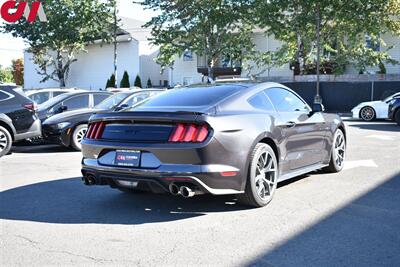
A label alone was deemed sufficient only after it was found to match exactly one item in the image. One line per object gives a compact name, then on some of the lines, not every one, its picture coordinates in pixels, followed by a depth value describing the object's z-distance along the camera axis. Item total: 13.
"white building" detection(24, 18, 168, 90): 44.28
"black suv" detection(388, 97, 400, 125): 16.83
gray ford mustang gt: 5.08
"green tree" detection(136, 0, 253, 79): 32.41
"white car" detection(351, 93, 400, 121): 19.66
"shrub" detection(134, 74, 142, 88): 42.03
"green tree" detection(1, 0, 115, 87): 40.41
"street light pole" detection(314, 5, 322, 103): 27.00
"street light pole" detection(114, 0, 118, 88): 38.20
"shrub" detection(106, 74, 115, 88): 42.42
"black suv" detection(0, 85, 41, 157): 10.54
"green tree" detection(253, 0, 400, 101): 27.47
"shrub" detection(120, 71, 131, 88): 42.91
